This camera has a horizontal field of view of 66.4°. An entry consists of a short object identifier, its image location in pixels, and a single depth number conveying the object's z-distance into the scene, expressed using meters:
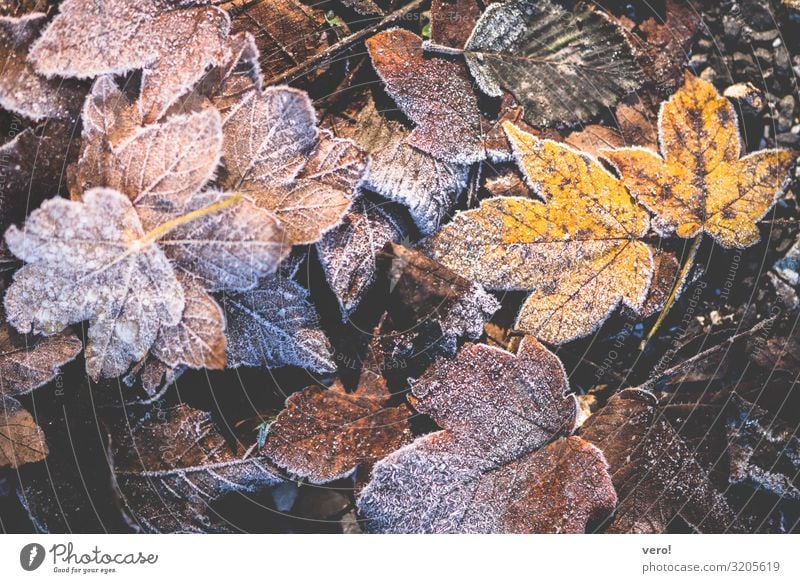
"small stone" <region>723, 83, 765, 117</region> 0.62
